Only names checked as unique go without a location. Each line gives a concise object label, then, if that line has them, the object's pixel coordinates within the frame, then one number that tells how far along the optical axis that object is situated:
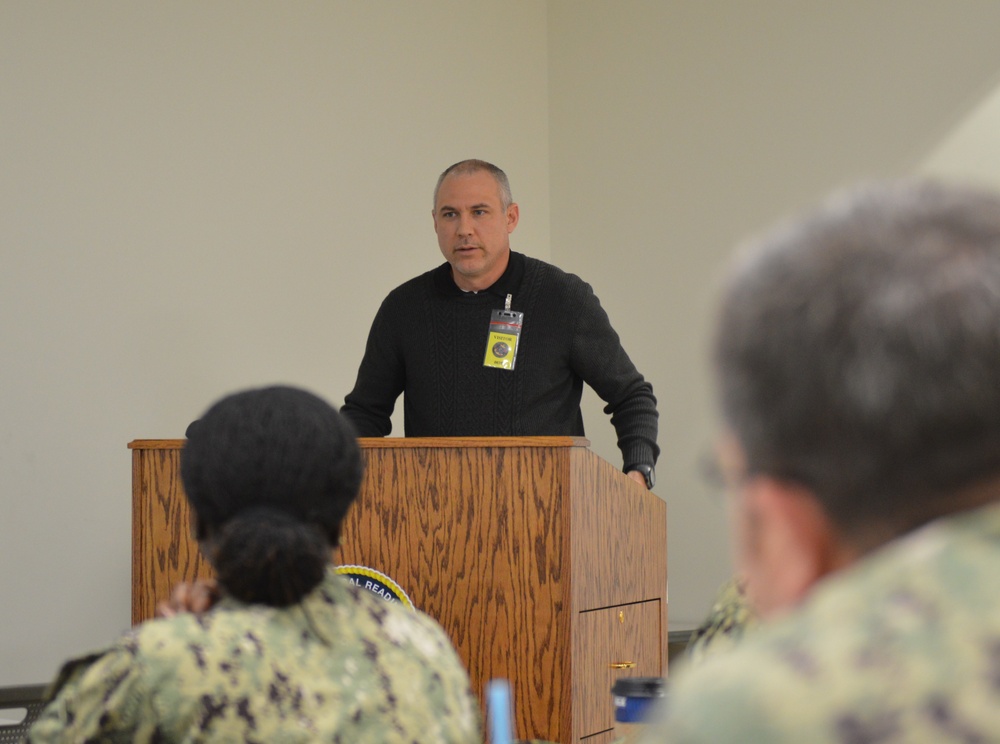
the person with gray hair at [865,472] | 1.55
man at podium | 7.20
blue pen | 2.48
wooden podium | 6.57
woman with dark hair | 3.74
